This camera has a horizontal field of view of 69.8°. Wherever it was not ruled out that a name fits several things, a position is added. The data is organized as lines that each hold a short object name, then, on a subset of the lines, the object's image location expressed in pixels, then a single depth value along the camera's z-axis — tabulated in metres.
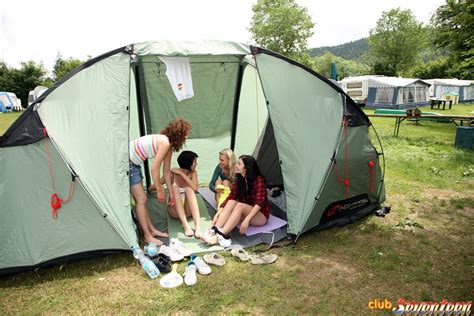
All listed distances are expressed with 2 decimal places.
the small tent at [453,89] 24.47
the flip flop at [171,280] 2.87
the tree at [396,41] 38.84
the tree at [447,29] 13.79
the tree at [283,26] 35.88
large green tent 3.03
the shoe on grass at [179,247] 3.35
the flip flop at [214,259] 3.17
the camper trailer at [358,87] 22.66
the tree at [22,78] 29.73
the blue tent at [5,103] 24.80
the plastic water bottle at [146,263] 2.98
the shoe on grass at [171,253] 3.26
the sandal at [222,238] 3.51
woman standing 3.55
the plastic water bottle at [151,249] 3.22
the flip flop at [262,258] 3.21
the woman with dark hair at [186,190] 3.82
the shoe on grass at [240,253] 3.26
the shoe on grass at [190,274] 2.87
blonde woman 4.38
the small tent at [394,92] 20.52
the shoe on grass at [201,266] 3.03
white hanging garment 3.91
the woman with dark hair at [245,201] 3.68
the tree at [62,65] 38.12
